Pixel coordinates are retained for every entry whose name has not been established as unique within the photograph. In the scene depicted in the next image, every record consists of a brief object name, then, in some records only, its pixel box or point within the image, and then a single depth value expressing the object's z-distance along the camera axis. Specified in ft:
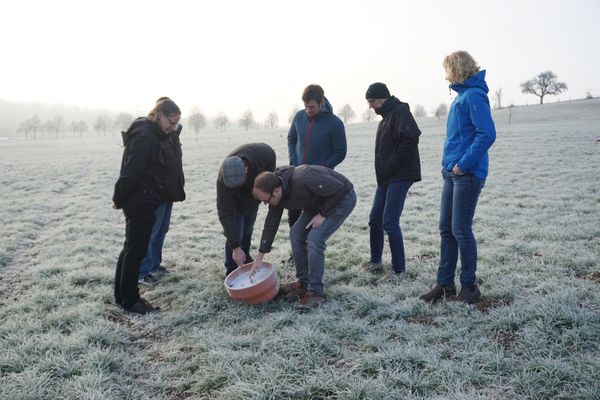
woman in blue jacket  14.11
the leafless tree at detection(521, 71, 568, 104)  284.20
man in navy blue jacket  20.12
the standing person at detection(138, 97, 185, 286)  18.79
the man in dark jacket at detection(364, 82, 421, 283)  17.81
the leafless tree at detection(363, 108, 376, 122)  370.12
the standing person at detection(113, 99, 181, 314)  15.35
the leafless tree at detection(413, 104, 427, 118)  359.66
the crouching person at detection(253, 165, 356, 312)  15.11
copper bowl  15.98
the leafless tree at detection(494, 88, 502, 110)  352.90
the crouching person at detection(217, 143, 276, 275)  14.76
